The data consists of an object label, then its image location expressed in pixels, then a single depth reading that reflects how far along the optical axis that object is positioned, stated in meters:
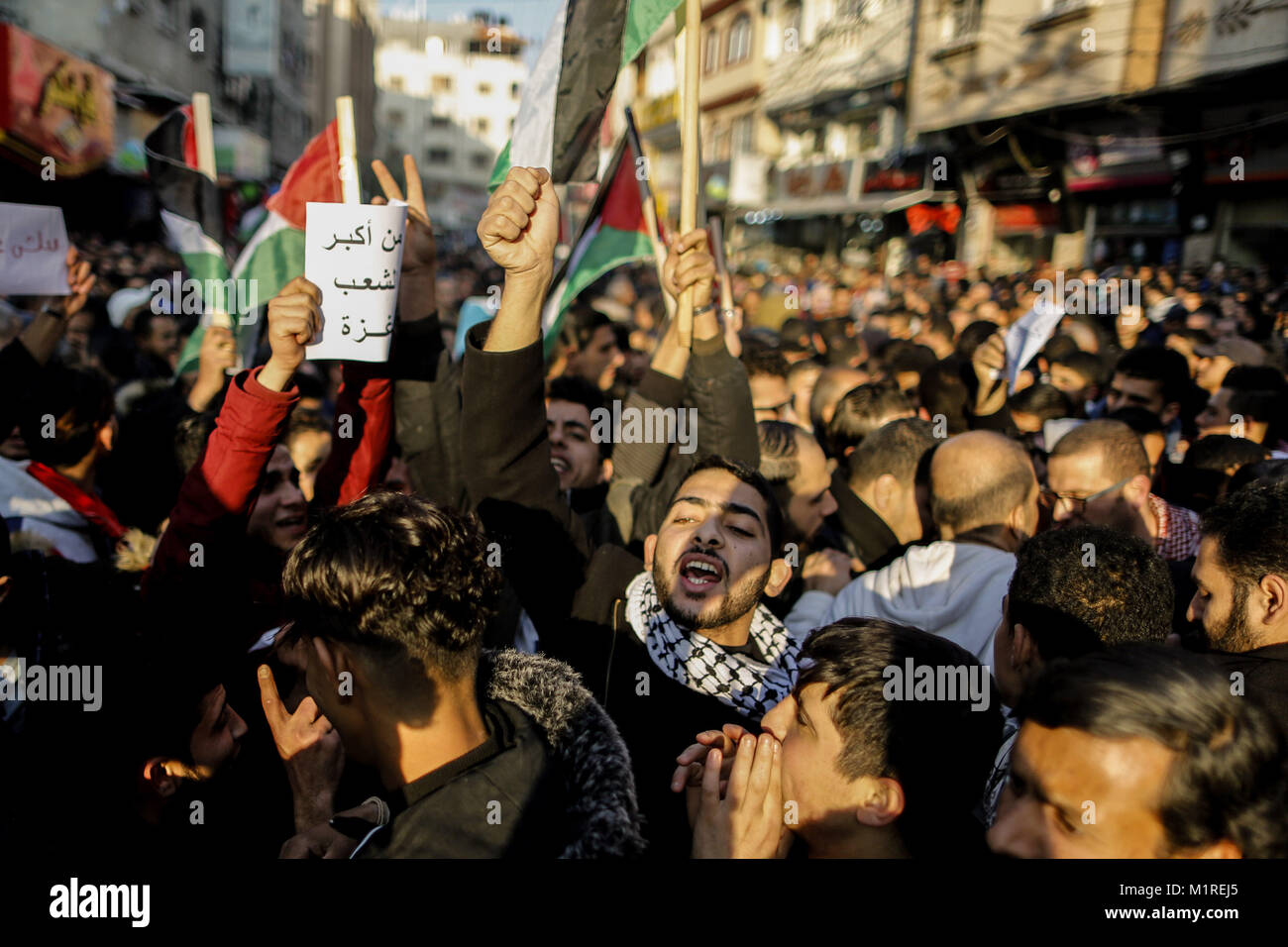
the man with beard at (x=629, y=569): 2.34
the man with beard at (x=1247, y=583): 2.23
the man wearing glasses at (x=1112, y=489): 3.44
